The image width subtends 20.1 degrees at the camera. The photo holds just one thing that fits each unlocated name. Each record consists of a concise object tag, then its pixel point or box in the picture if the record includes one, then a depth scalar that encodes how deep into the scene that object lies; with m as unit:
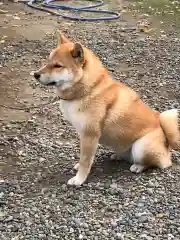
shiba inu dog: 4.05
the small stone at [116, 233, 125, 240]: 3.45
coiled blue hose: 9.68
